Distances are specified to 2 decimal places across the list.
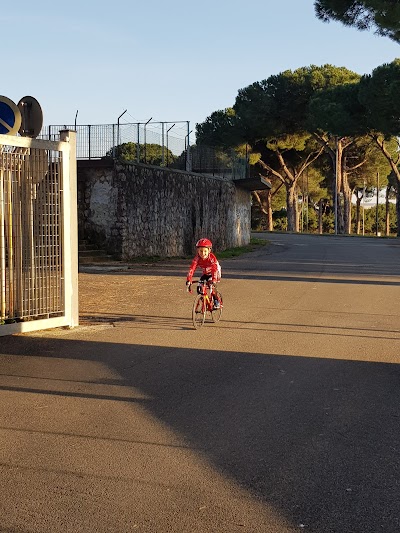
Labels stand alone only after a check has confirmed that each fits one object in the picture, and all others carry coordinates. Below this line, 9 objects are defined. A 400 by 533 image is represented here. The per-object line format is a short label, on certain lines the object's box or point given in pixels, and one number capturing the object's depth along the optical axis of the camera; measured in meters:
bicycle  10.30
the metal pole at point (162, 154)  25.71
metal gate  9.39
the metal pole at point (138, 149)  24.14
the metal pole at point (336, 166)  55.38
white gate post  10.23
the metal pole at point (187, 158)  28.04
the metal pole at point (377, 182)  65.47
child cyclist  10.45
